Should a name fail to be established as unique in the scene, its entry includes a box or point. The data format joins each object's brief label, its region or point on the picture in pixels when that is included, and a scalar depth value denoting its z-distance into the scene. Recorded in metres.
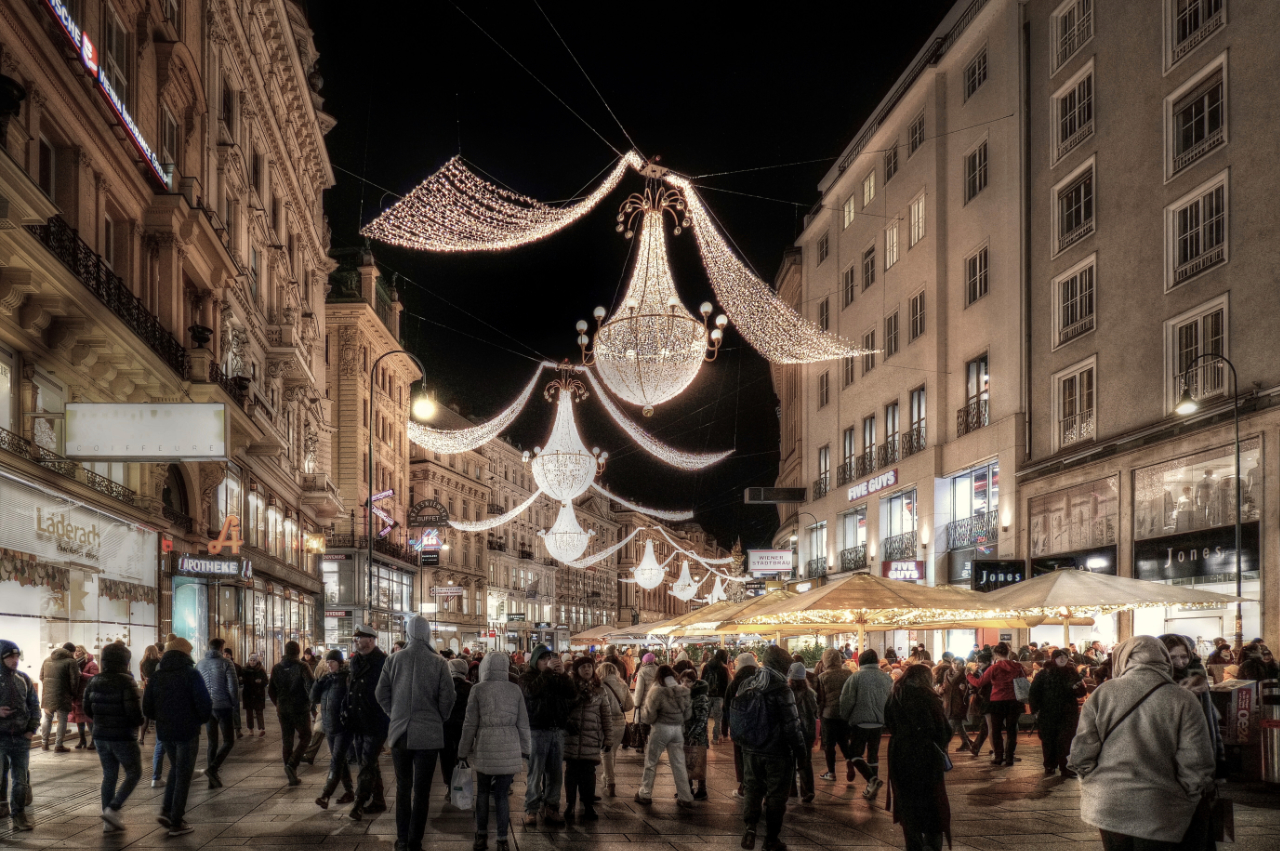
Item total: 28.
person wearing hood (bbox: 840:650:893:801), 14.44
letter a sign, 30.39
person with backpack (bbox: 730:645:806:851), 10.42
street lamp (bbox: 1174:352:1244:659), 22.38
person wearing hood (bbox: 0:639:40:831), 11.30
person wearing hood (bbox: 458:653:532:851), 10.61
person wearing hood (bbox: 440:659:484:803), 13.86
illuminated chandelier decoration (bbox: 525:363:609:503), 32.97
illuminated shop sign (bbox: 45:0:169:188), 17.95
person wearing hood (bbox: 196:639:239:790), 15.18
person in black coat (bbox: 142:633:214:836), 11.24
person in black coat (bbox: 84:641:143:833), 11.14
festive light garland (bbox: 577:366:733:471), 26.75
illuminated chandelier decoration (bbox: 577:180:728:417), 19.03
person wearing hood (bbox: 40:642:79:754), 18.66
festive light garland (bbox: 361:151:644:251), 16.69
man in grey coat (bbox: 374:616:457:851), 10.15
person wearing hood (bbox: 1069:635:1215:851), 6.39
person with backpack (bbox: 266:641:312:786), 15.26
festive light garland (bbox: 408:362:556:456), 29.84
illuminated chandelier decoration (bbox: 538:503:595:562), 44.38
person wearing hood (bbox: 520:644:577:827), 12.36
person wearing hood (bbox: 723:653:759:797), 12.54
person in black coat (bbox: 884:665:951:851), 9.55
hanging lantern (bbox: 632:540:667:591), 60.71
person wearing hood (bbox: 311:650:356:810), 12.66
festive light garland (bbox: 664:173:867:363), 19.81
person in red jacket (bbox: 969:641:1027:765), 17.78
